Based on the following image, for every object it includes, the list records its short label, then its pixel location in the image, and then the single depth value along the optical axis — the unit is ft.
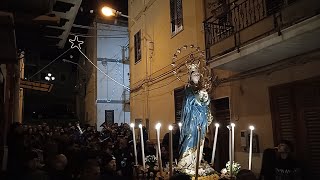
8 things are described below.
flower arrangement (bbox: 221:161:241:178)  25.03
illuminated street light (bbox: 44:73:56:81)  119.22
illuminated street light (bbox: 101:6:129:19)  38.86
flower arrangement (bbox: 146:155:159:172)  27.68
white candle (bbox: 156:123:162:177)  16.71
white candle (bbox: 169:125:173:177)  14.44
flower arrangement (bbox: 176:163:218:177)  26.17
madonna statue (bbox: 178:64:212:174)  26.81
